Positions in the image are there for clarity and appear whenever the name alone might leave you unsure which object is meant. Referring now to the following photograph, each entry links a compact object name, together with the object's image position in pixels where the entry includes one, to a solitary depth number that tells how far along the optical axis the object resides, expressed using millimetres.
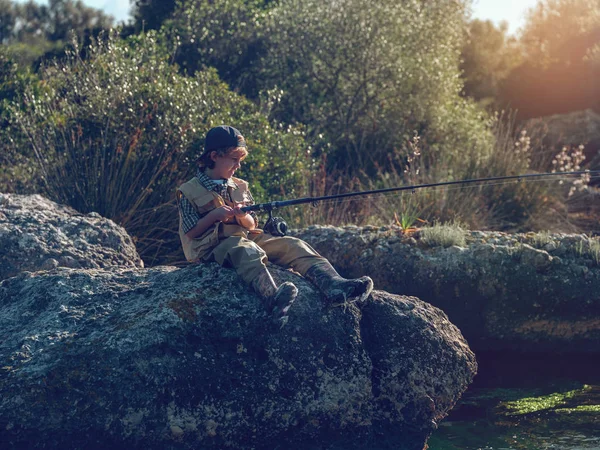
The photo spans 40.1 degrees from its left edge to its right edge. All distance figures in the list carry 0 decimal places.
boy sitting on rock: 4902
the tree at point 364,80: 14961
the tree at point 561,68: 21766
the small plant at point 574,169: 12606
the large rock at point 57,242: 6566
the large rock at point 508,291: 8148
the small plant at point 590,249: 8430
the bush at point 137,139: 9195
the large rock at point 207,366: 4414
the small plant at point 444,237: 8484
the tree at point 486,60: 23469
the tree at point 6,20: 41347
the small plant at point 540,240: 8609
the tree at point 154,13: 18594
